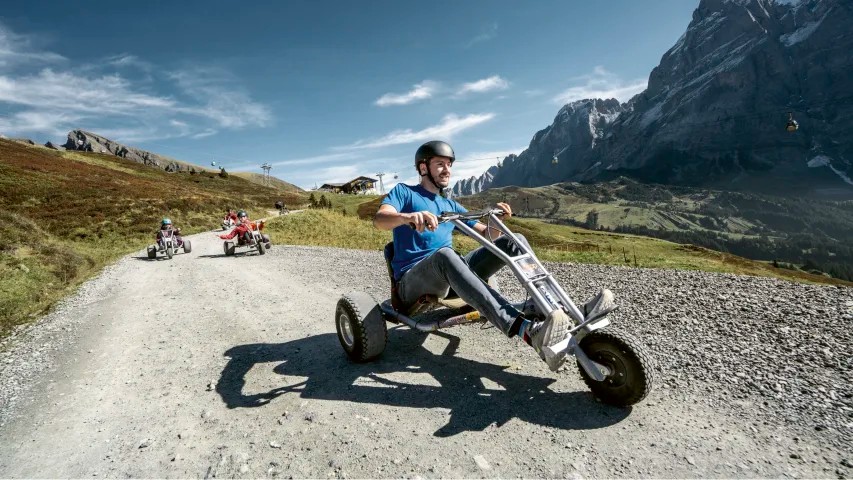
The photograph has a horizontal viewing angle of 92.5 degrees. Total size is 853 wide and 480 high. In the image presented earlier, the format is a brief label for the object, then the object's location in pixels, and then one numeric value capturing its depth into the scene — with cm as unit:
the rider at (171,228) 2179
